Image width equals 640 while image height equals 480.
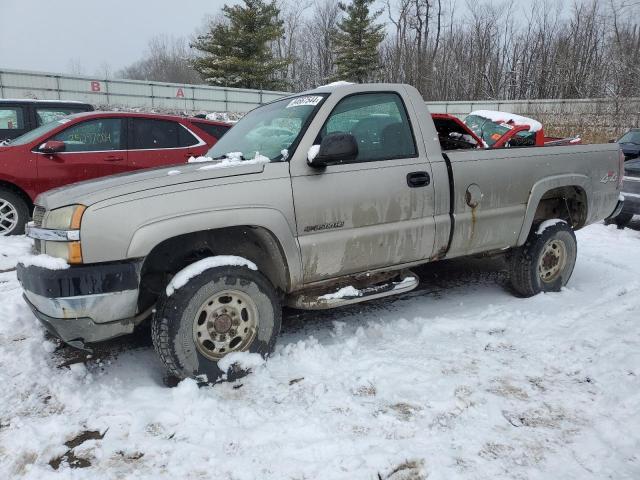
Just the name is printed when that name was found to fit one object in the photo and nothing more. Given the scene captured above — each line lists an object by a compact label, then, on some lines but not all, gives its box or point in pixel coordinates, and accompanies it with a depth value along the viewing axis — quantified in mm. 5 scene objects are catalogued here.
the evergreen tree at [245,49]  29453
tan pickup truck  2537
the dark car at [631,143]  12523
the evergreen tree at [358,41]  36250
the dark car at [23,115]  8255
